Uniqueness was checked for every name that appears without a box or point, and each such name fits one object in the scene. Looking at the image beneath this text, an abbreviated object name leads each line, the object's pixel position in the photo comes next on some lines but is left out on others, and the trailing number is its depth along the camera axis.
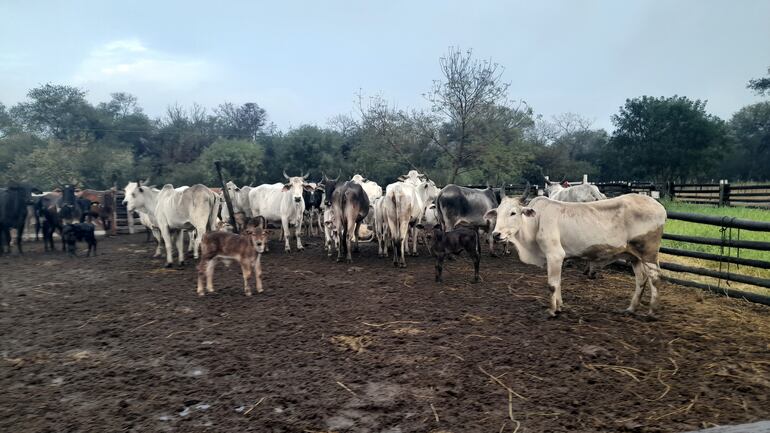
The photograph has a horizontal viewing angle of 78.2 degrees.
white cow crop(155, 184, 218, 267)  10.23
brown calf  7.57
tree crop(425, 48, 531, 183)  22.23
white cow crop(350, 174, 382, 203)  16.91
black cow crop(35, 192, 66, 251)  14.20
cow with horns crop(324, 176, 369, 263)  11.12
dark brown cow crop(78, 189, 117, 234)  19.56
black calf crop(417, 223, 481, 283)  8.32
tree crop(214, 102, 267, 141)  58.44
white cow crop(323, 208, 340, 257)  12.02
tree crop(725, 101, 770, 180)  44.78
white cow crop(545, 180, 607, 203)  10.48
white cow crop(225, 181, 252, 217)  16.67
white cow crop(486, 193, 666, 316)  6.20
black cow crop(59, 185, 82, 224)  15.36
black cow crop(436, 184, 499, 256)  11.18
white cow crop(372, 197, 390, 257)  12.02
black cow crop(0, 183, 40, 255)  13.87
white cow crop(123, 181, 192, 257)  12.48
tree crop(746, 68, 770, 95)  35.78
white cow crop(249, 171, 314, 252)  13.47
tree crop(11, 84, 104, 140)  40.91
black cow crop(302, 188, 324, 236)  16.03
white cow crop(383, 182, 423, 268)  10.55
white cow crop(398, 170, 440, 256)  12.28
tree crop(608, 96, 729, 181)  35.22
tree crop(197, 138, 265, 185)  35.25
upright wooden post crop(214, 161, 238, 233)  12.13
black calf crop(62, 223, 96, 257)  12.69
